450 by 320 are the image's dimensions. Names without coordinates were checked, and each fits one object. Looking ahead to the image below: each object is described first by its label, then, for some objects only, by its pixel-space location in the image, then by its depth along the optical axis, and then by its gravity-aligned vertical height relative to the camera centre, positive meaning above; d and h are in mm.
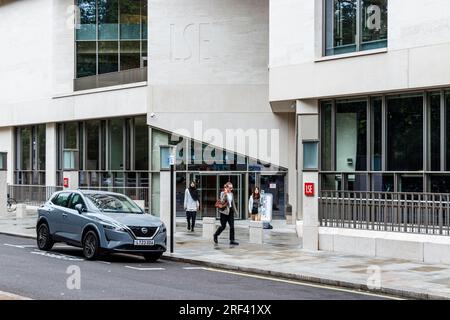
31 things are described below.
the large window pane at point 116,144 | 35906 +1234
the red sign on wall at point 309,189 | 19828 -545
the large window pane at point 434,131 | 21234 +1059
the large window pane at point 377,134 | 22812 +1062
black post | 19219 -676
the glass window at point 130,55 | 35375 +5515
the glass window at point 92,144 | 37312 +1266
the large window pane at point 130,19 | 35719 +7227
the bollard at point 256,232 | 22125 -1888
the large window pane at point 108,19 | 36469 +7390
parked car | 17062 -1332
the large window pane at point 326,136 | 24344 +1065
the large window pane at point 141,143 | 34250 +1219
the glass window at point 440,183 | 20922 -423
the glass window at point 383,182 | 22406 -417
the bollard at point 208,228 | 23662 -1877
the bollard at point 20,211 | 33750 -1885
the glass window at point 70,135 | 38406 +1779
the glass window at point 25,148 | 41719 +1221
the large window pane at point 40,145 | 40375 +1328
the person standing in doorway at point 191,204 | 26188 -1245
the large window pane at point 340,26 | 23281 +4536
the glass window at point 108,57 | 36312 +5563
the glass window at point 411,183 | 21625 -436
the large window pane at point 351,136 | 23344 +1047
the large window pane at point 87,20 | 37375 +7532
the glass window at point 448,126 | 20984 +1189
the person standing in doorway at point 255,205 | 27234 -1326
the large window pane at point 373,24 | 22328 +4391
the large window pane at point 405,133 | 21719 +1038
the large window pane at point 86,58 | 37375 +5613
